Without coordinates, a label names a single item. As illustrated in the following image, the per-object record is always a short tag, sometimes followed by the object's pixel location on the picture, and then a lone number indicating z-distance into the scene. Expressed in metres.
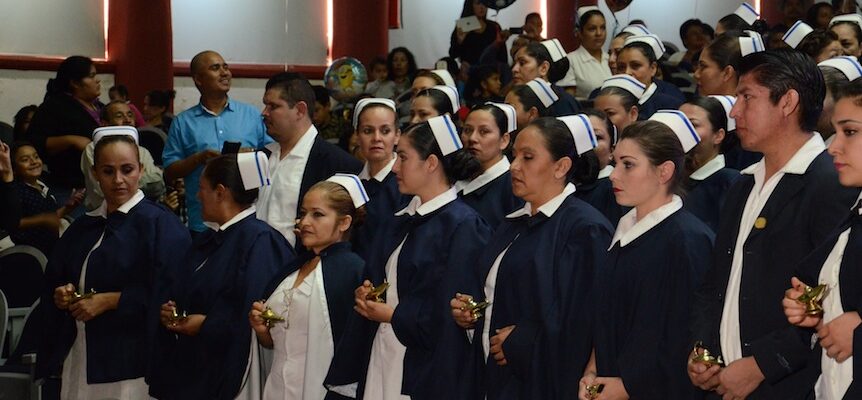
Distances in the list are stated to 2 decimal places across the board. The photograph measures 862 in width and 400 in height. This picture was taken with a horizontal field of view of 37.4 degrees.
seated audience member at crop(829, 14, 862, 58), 7.02
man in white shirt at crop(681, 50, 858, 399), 3.62
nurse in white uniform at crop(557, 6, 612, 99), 8.72
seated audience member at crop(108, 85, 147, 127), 10.98
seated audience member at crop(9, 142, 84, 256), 7.46
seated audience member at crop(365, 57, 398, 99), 11.37
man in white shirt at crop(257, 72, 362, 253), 6.39
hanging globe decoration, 10.77
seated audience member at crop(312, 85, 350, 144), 9.89
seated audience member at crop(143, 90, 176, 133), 10.40
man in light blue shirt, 7.24
